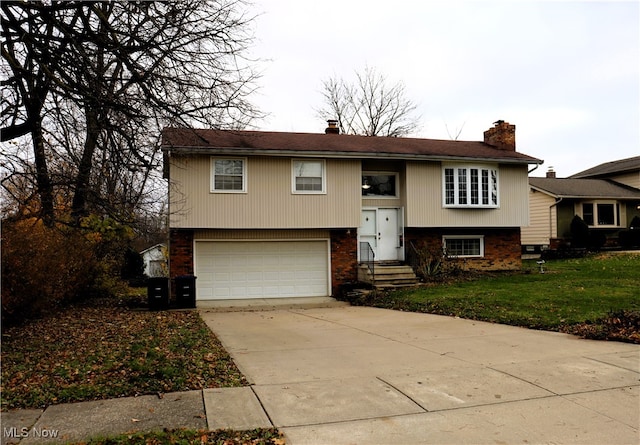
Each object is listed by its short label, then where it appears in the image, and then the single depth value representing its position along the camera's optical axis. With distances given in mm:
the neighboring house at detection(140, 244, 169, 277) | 29738
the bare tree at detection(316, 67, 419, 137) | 37884
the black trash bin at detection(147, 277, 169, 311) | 13938
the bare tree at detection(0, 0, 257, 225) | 7812
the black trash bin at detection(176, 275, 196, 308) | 14523
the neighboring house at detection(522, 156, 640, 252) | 27625
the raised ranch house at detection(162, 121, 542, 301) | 15844
